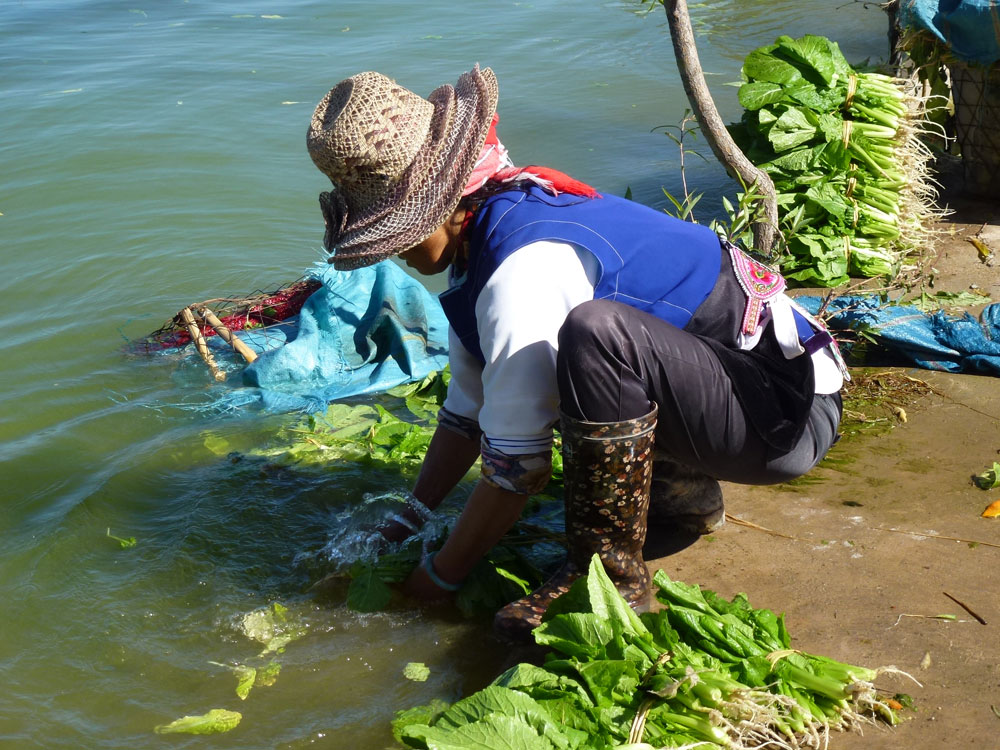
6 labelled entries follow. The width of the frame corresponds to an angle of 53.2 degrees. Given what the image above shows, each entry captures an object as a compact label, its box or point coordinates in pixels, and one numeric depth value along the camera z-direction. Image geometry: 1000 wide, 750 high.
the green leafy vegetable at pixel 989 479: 2.84
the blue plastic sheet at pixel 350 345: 4.14
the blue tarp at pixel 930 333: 3.50
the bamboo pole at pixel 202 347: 4.40
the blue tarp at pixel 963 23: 4.59
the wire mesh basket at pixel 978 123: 4.95
